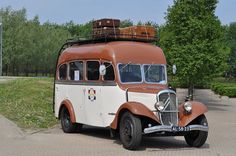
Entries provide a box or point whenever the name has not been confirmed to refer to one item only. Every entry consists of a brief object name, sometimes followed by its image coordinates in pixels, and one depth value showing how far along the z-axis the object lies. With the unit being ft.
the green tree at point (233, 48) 324.80
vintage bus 39.04
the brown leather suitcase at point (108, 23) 48.47
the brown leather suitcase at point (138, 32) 47.39
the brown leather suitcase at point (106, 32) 46.09
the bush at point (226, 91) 128.63
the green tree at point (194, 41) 91.35
